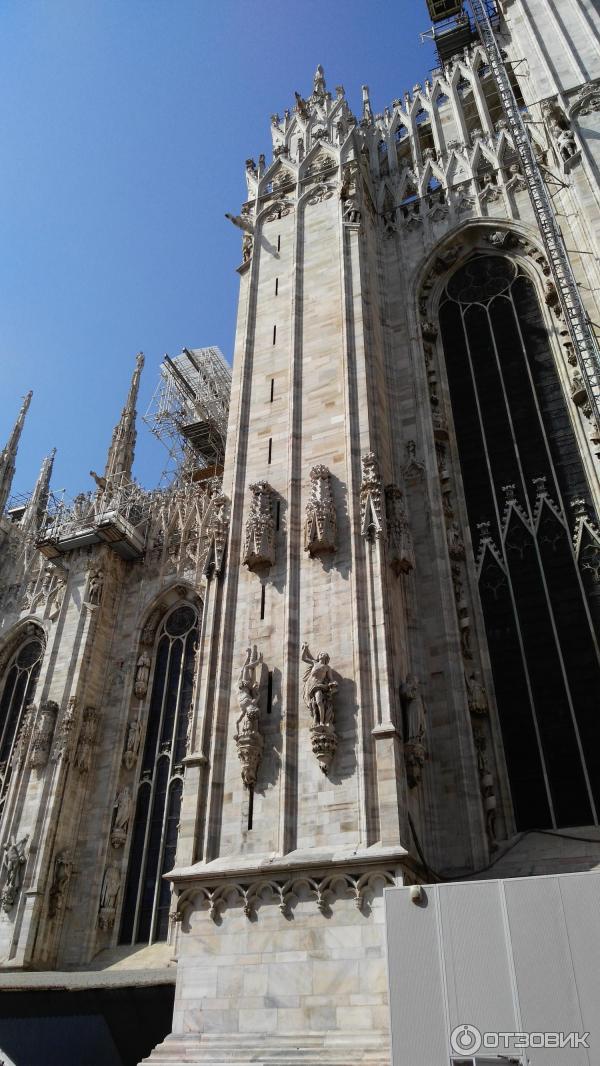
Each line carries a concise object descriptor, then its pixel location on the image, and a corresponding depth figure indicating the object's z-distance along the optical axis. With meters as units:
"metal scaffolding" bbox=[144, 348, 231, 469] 32.69
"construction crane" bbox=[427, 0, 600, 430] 17.67
